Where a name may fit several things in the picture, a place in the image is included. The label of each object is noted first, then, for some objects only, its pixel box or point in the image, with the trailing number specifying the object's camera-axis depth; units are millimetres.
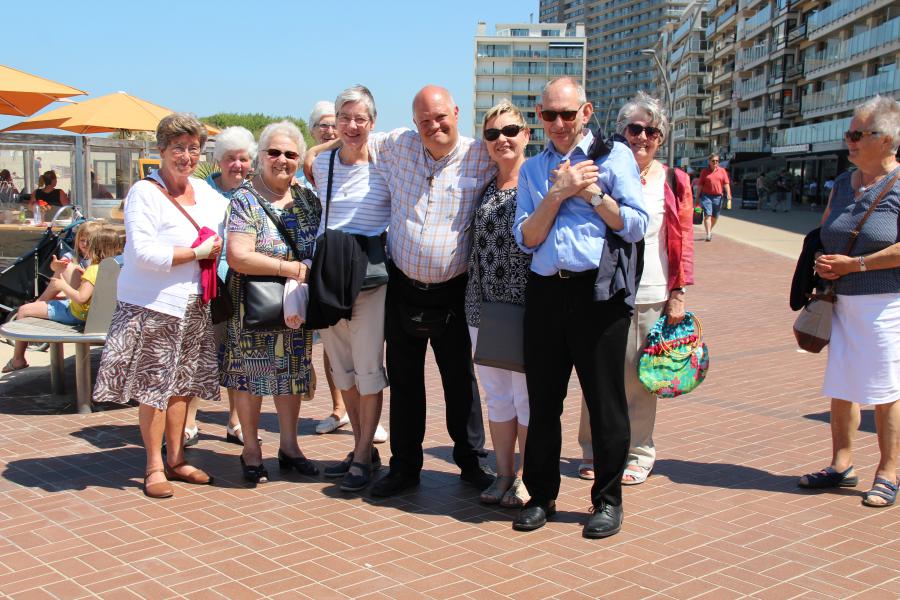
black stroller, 8938
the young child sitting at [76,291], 6656
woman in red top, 4695
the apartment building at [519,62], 168250
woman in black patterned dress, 4312
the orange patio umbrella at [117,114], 13211
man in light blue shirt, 3959
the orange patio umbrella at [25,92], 11383
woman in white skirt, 4539
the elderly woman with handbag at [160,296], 4664
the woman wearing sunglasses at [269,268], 4738
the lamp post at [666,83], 36144
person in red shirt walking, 21141
